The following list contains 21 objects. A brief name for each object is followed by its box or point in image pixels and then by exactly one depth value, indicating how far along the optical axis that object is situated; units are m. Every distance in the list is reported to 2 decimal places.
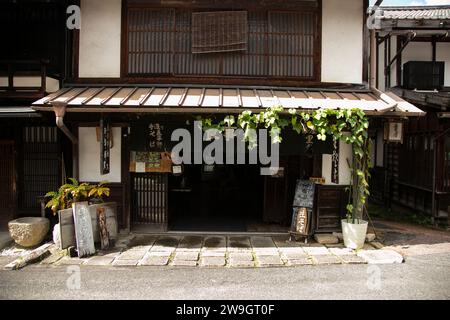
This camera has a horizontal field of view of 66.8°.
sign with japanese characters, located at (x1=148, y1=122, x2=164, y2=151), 9.45
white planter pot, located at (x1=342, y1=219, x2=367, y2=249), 8.91
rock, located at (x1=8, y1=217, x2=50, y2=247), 8.86
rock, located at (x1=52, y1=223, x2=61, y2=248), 8.83
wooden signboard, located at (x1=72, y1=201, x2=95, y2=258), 8.21
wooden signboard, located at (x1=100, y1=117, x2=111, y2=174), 8.79
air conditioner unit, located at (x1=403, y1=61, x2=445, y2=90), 15.58
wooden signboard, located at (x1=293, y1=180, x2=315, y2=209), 9.48
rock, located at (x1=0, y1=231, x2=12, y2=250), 9.16
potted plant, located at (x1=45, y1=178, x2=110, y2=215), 8.80
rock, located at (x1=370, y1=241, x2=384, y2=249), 9.00
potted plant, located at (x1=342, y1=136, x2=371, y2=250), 8.92
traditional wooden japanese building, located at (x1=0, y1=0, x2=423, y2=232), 9.91
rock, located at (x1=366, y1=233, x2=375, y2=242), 9.57
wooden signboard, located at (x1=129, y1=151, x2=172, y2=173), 9.93
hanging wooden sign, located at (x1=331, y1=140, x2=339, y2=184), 9.69
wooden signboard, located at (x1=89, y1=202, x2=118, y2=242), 8.75
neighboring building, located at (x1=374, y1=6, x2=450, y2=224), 12.16
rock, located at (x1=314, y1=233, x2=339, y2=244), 9.38
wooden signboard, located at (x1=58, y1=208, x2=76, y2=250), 8.16
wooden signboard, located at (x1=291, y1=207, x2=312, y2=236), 9.37
